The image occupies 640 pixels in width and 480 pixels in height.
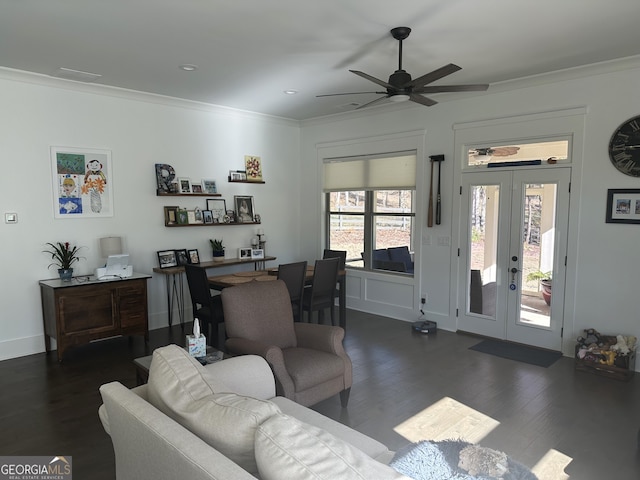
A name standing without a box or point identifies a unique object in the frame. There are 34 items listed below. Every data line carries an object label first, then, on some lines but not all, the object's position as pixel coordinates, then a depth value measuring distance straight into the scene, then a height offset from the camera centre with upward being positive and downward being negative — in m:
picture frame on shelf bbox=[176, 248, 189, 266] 5.71 -0.74
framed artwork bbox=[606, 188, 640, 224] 4.11 -0.06
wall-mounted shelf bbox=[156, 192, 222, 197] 5.53 +0.07
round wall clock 4.07 +0.47
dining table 4.80 -0.89
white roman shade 5.89 +0.38
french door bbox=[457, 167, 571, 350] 4.64 -0.61
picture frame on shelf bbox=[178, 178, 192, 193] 5.73 +0.19
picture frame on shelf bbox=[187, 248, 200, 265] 5.83 -0.75
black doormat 4.43 -1.61
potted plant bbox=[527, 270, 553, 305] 4.71 -0.88
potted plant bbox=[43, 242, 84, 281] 4.69 -0.62
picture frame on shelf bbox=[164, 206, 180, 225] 5.61 -0.20
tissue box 2.81 -0.93
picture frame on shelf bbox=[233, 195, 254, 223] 6.38 -0.13
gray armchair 2.98 -1.06
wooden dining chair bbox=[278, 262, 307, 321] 4.66 -0.87
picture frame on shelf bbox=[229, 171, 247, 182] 6.26 +0.33
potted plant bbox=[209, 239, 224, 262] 6.10 -0.69
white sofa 1.27 -0.78
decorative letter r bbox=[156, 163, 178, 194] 5.52 +0.27
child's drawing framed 4.77 +0.19
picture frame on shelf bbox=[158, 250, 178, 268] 5.54 -0.74
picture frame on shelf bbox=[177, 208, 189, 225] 5.72 -0.22
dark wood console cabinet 4.35 -1.13
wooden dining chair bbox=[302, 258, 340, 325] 5.04 -1.04
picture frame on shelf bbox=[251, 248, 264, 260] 6.32 -0.77
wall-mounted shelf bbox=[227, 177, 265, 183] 6.25 +0.27
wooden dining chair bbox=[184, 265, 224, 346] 4.57 -1.09
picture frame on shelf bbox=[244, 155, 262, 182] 6.47 +0.47
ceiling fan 3.39 +0.89
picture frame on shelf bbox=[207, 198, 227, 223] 6.09 -0.12
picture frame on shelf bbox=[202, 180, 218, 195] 6.00 +0.17
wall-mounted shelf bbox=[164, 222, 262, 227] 5.62 -0.33
